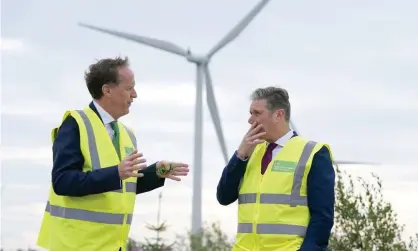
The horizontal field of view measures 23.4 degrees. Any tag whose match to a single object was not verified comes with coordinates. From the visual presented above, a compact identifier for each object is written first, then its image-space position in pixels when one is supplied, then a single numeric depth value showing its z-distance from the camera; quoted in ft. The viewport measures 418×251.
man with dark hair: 18.95
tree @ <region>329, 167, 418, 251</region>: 46.83
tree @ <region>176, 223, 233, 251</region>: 46.24
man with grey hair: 19.39
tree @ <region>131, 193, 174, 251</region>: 45.05
